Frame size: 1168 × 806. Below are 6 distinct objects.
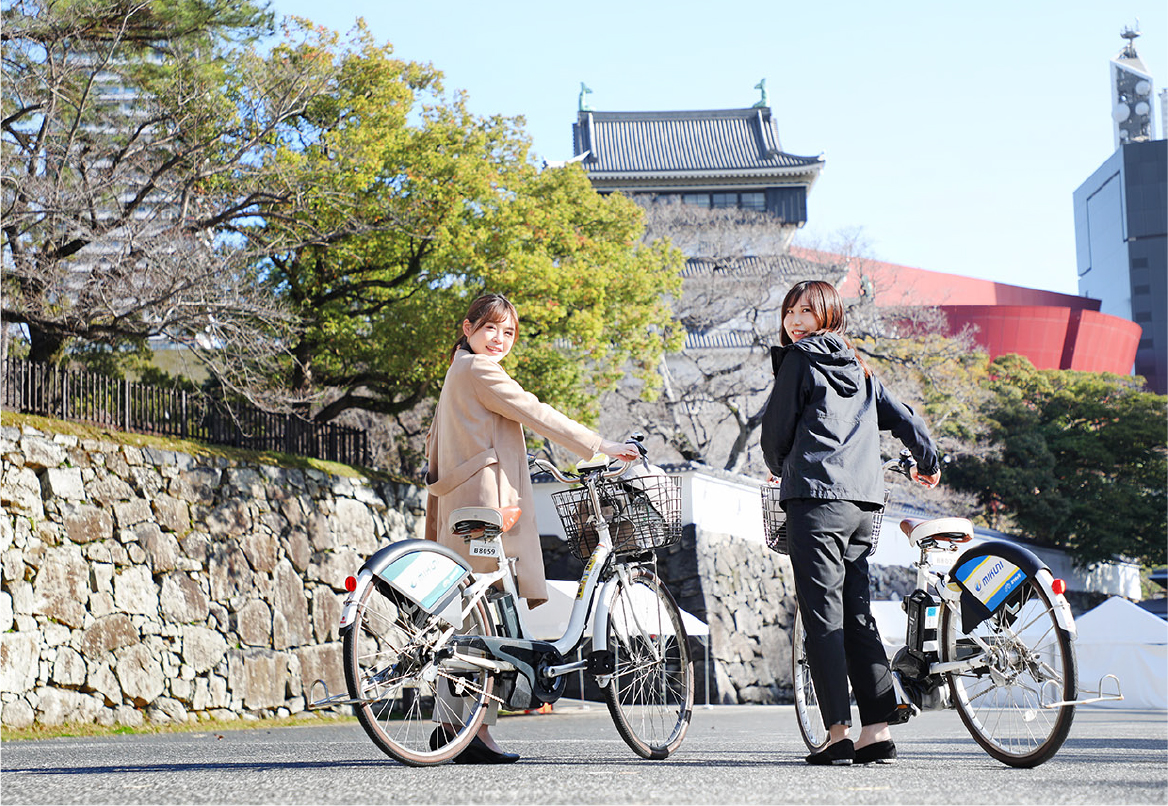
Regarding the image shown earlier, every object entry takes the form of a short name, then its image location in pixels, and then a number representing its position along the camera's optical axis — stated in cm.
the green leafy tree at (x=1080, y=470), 2927
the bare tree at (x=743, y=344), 2322
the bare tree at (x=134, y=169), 1077
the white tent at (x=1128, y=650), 1741
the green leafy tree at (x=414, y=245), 1398
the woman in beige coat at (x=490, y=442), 402
